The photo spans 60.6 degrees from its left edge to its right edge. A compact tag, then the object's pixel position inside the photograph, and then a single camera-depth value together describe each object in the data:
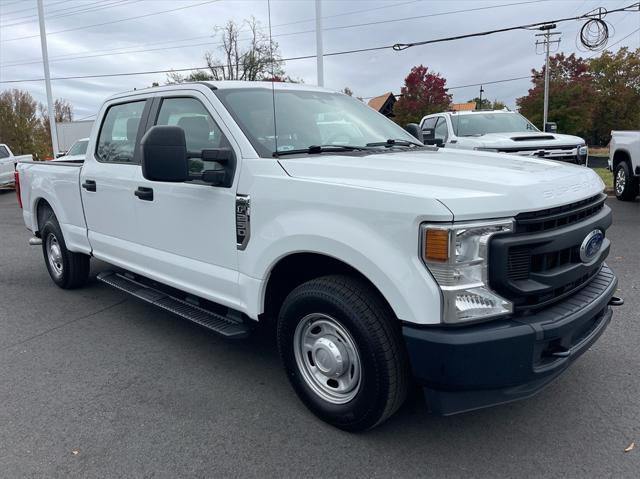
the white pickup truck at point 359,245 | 2.48
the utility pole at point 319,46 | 17.79
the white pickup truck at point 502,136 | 9.89
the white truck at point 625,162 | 9.99
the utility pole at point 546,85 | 39.24
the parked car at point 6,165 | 18.12
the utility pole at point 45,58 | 23.47
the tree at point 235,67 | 26.64
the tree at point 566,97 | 41.66
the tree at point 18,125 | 41.72
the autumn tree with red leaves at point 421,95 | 43.47
